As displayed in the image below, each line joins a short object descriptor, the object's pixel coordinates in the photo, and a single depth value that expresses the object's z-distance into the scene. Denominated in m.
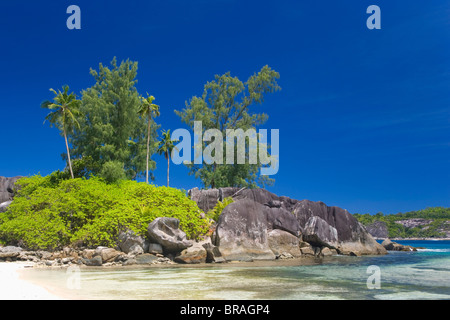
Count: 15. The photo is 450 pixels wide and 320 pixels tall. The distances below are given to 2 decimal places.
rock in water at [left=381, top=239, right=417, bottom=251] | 42.35
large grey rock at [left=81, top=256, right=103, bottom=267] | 18.56
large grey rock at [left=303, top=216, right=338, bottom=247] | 29.11
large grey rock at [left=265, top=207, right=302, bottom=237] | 27.36
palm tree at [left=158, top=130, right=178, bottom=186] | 39.97
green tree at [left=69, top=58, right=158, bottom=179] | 32.03
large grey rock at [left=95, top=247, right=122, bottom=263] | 19.16
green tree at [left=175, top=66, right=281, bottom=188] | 40.41
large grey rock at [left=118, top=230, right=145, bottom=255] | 20.78
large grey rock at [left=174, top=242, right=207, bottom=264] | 20.42
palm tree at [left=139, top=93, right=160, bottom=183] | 32.34
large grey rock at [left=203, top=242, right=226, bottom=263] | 21.25
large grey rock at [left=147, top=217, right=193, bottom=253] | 20.75
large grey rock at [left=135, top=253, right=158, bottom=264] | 19.75
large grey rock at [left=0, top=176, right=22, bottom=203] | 31.41
